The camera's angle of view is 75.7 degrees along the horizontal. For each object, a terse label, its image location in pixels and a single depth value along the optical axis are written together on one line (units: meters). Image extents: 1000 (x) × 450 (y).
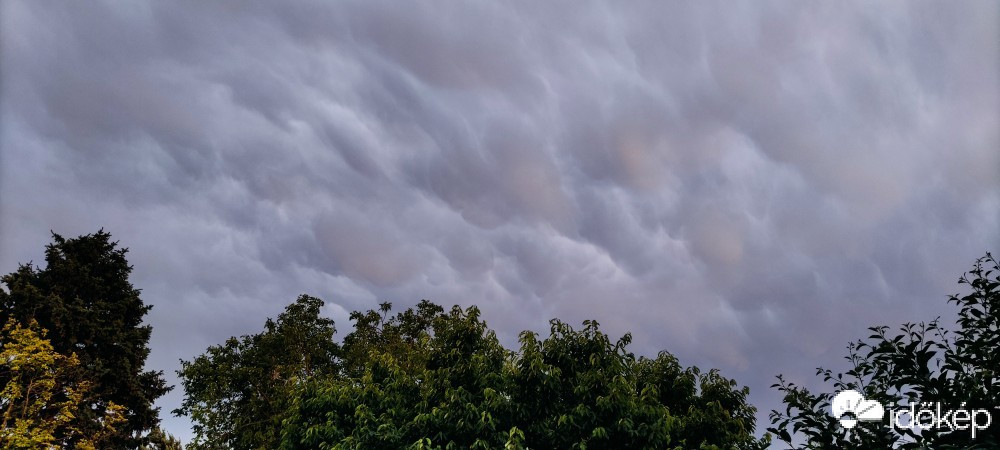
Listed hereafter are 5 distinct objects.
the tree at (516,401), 18.00
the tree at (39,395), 31.20
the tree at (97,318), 35.12
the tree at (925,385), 6.92
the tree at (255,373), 38.34
